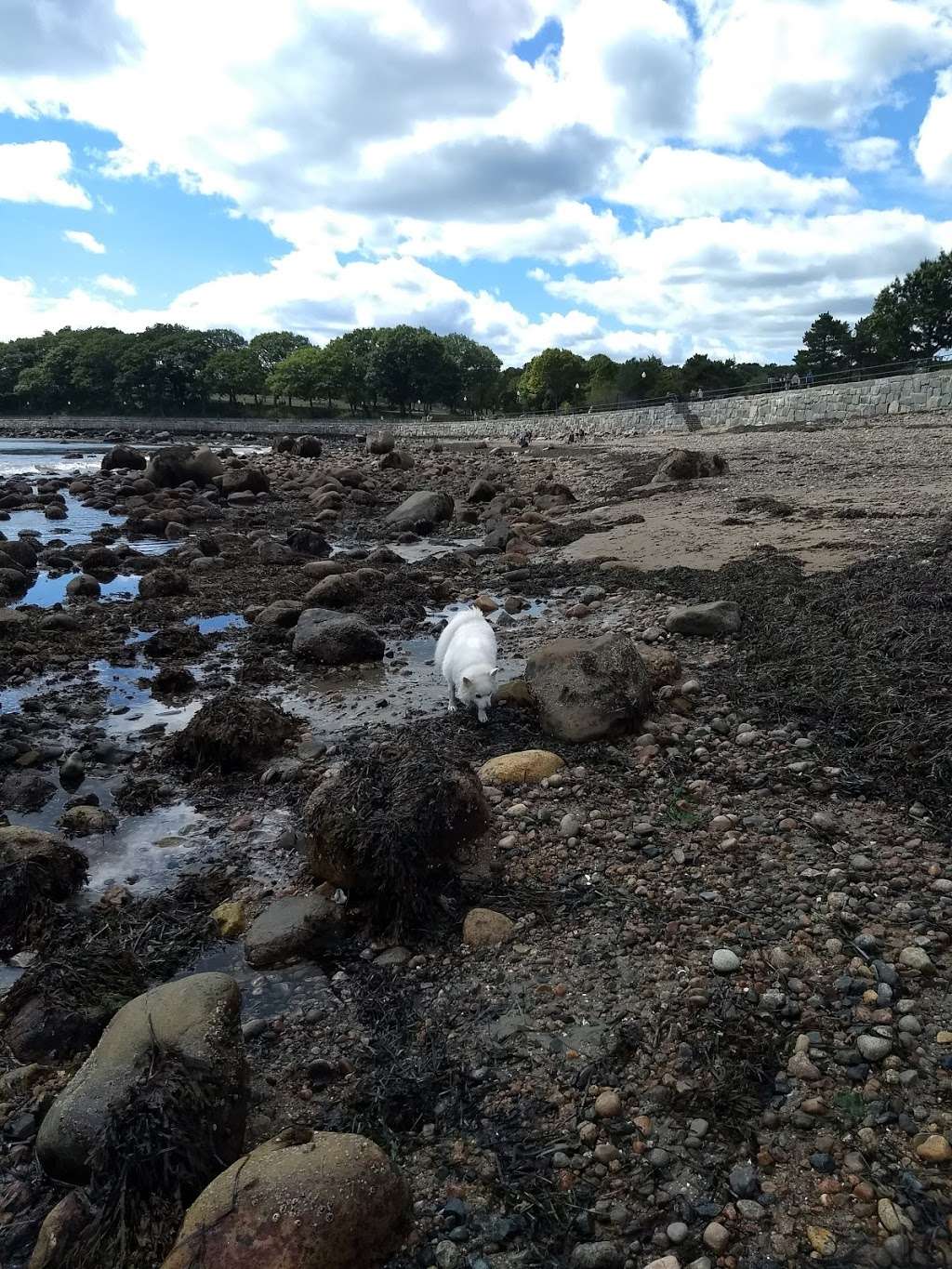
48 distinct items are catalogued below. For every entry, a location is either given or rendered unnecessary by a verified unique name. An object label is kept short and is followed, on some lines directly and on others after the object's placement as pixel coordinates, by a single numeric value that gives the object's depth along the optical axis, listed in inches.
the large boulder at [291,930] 201.9
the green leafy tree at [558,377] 3486.7
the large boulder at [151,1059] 143.6
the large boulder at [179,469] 1301.7
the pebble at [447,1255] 123.3
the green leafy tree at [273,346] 5027.1
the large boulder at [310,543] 750.5
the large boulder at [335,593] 537.0
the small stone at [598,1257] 120.0
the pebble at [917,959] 161.9
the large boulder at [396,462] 1583.4
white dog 313.7
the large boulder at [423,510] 890.1
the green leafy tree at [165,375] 4281.5
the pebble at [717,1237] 117.9
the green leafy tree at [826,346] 2856.8
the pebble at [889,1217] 116.5
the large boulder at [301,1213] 118.8
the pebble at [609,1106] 144.2
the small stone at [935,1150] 124.3
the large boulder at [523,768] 269.0
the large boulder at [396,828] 209.9
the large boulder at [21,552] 694.5
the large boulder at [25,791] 285.4
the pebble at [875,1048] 143.8
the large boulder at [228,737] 310.0
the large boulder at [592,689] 291.9
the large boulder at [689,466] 943.0
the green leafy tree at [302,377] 4221.0
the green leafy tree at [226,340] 4911.4
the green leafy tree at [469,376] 4013.3
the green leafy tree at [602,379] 3009.4
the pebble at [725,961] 171.3
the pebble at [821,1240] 115.4
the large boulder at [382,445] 1785.9
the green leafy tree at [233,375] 4367.6
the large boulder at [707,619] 386.3
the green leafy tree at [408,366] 3909.9
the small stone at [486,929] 197.6
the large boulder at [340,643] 425.7
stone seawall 1285.6
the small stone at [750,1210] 121.3
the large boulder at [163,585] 585.3
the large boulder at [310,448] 1937.1
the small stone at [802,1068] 143.9
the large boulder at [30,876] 217.0
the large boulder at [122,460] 1615.4
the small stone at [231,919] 215.6
